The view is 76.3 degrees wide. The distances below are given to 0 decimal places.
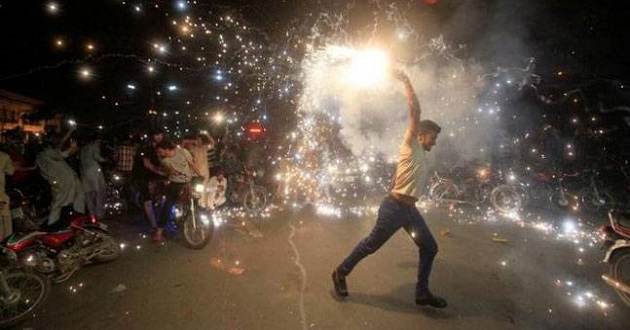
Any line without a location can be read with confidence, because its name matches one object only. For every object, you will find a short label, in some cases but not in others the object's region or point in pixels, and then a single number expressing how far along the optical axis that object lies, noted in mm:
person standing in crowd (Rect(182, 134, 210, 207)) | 9766
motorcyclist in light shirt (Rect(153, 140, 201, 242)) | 7684
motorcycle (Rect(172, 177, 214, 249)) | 7297
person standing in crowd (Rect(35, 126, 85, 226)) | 7125
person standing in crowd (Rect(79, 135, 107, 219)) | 8641
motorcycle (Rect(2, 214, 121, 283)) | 5344
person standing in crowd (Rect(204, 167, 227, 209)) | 10352
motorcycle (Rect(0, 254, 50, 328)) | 4582
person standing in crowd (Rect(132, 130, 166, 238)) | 7835
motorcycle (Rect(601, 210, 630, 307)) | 5426
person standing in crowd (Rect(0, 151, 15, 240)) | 5793
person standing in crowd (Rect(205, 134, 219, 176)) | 9992
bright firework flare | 5679
